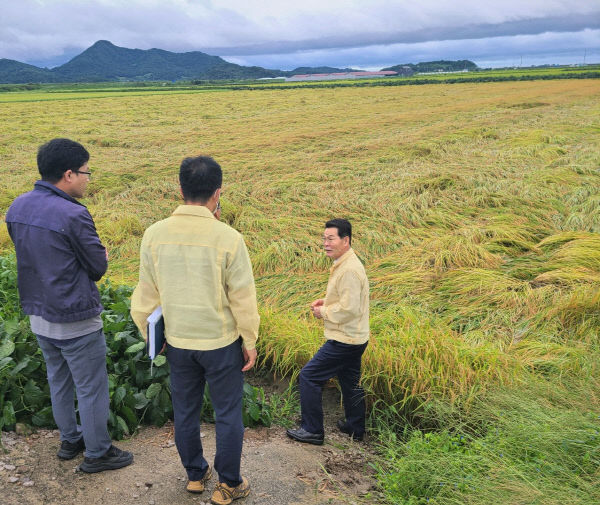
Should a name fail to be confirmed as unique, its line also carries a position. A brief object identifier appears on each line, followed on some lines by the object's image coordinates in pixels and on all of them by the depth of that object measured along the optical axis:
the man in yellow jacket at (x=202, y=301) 1.92
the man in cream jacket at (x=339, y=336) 2.65
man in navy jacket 2.09
